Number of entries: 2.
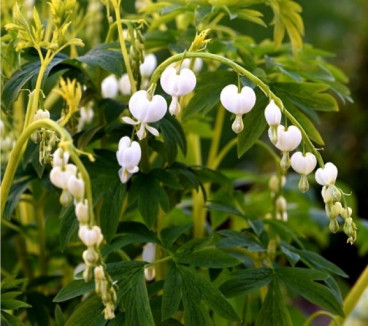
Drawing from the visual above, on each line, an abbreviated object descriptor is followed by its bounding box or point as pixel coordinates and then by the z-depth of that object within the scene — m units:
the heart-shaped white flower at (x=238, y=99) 1.34
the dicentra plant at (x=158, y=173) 1.34
